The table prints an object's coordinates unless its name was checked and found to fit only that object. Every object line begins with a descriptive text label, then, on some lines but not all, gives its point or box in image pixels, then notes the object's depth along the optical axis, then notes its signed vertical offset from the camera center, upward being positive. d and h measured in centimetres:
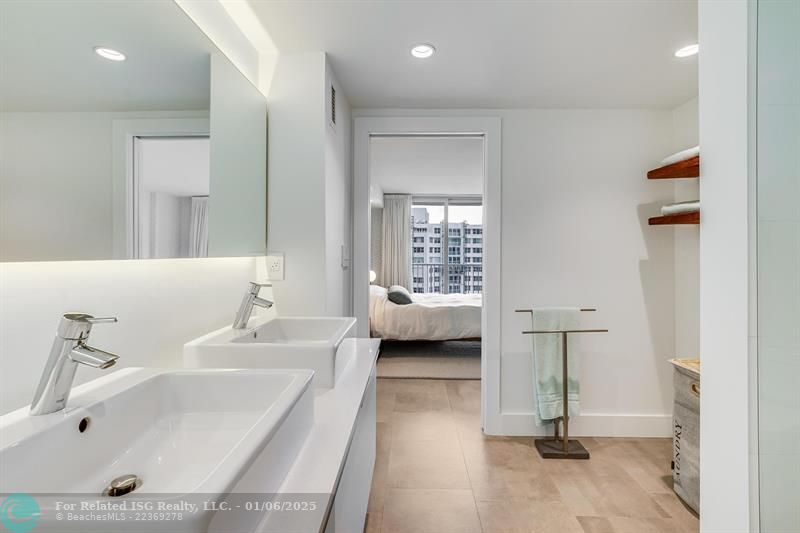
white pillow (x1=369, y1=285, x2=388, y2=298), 492 -32
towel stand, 240 -115
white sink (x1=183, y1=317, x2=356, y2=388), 122 -28
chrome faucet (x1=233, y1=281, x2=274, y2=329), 154 -15
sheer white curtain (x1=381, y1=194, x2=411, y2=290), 685 +51
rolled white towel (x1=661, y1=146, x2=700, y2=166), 204 +63
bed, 460 -65
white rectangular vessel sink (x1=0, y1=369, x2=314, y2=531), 58 -33
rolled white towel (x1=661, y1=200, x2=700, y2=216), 209 +34
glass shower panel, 88 +2
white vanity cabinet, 99 -69
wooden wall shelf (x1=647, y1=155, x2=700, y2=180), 211 +57
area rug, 402 -108
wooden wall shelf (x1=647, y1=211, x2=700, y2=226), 215 +29
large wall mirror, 79 +36
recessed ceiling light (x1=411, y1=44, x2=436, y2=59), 186 +106
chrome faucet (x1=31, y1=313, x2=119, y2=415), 71 -17
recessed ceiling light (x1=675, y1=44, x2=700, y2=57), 187 +107
